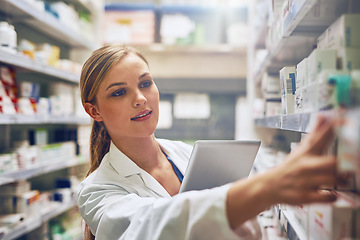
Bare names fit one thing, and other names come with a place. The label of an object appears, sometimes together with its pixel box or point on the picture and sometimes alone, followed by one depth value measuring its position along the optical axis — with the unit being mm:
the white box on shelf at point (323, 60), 875
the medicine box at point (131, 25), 3969
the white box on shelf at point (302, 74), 1035
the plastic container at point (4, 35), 1953
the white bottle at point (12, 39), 2016
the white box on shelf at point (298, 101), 1045
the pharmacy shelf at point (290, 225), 1023
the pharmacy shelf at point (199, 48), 3768
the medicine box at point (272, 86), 2006
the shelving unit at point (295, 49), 975
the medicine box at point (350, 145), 519
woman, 609
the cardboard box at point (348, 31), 831
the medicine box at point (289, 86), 1273
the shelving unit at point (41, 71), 2088
